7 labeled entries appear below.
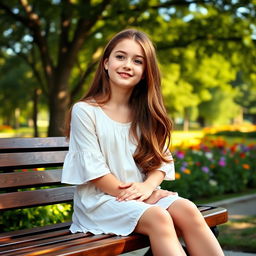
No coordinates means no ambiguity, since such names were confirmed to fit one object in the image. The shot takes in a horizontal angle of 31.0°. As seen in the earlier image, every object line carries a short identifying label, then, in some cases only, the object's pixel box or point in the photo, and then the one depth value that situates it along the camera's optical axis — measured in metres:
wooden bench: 2.21
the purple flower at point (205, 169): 6.71
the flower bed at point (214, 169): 6.35
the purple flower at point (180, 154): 6.38
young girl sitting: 2.38
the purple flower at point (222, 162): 7.13
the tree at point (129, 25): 9.08
